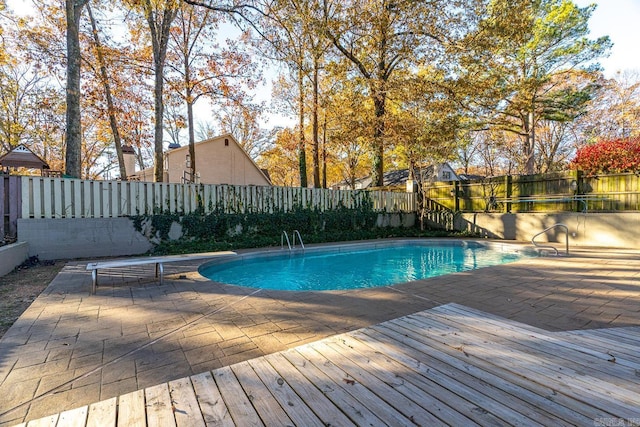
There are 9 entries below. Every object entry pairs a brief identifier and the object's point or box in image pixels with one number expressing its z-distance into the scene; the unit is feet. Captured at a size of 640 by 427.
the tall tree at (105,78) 35.73
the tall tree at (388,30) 35.65
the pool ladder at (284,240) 28.11
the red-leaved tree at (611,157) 26.40
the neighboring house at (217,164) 54.19
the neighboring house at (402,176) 49.45
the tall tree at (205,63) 40.40
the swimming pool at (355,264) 19.36
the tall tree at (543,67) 40.60
